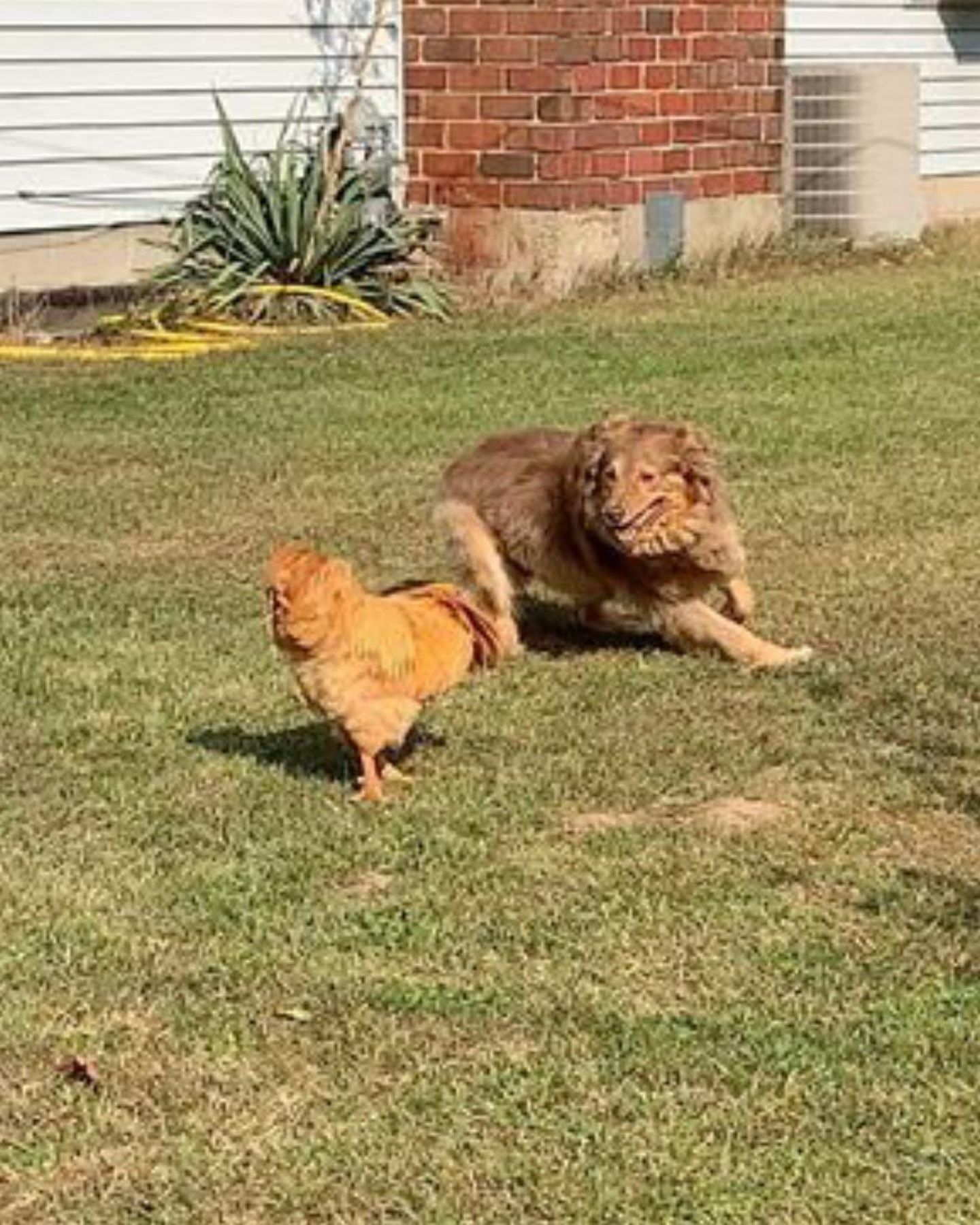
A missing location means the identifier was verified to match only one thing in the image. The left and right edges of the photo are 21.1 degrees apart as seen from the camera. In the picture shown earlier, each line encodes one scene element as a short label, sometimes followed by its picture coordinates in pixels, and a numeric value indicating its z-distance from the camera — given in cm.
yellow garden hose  1165
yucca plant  1284
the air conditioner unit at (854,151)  1609
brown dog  598
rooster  496
